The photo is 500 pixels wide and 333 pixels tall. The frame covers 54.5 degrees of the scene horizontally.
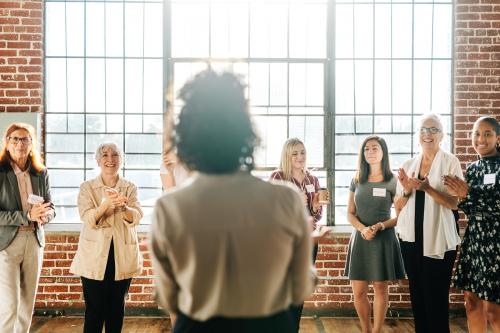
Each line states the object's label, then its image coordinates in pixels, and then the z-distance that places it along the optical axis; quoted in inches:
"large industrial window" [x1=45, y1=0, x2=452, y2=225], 193.9
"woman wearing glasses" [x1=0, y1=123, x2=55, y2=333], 131.1
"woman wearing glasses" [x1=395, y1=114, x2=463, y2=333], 131.5
